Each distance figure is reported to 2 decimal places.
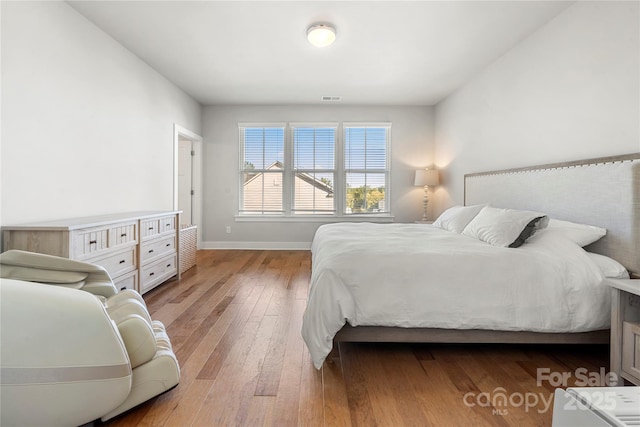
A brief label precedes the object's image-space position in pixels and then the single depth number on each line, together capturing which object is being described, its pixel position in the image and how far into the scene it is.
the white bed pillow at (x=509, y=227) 2.34
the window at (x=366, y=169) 5.84
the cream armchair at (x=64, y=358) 1.22
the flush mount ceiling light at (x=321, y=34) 3.00
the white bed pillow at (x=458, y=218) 3.21
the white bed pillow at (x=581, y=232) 2.20
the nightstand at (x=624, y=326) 1.64
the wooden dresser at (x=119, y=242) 2.21
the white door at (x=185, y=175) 5.63
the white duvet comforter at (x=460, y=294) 1.92
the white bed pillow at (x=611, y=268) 1.98
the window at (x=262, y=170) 5.85
